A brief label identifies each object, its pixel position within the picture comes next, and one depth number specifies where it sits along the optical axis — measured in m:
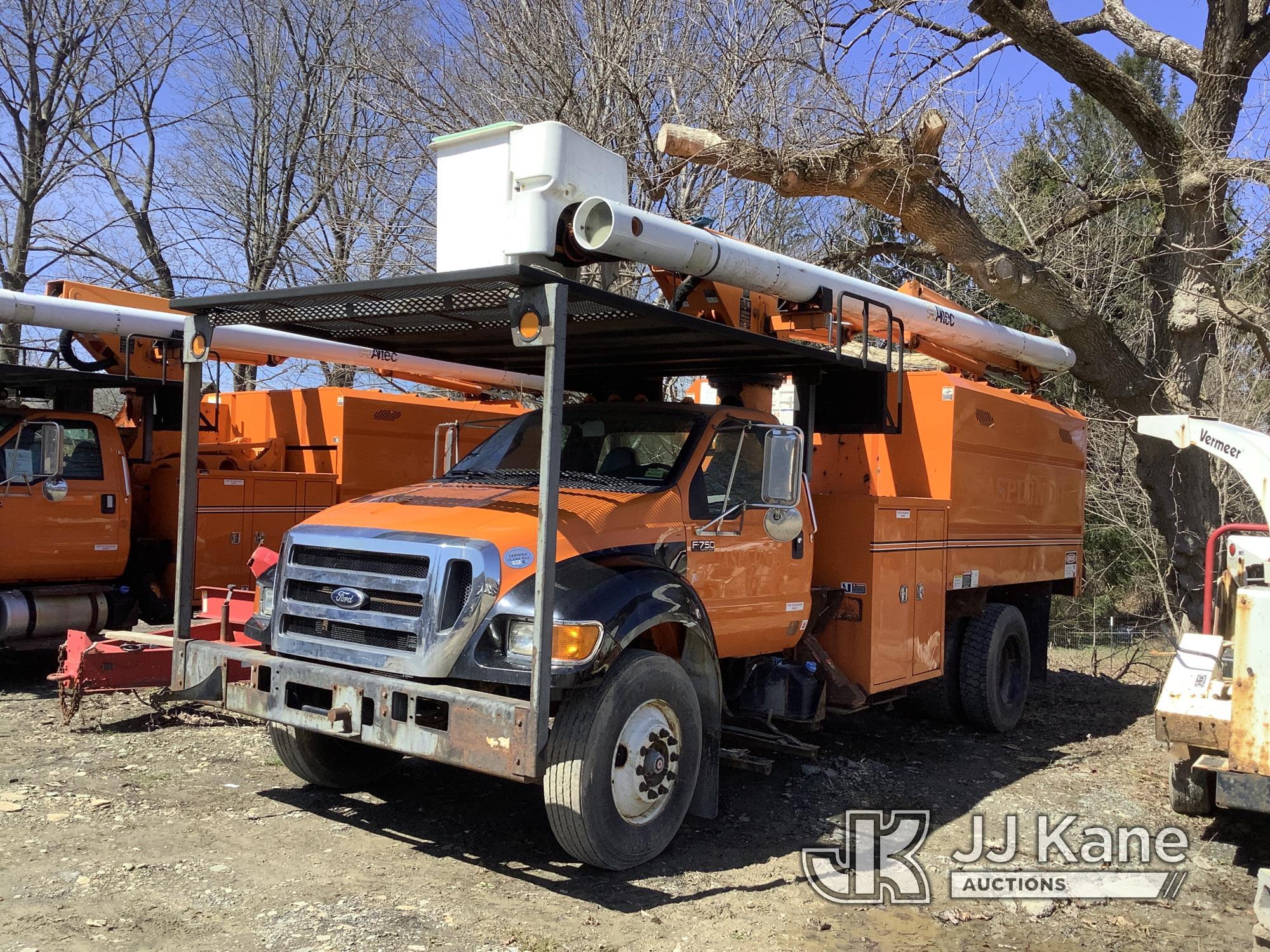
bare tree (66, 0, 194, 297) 18.91
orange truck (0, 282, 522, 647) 8.89
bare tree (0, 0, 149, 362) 17.55
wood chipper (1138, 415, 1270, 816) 4.88
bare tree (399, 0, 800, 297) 12.38
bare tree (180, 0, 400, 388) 18.59
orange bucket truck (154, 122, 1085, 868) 4.71
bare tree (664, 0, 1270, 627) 9.57
